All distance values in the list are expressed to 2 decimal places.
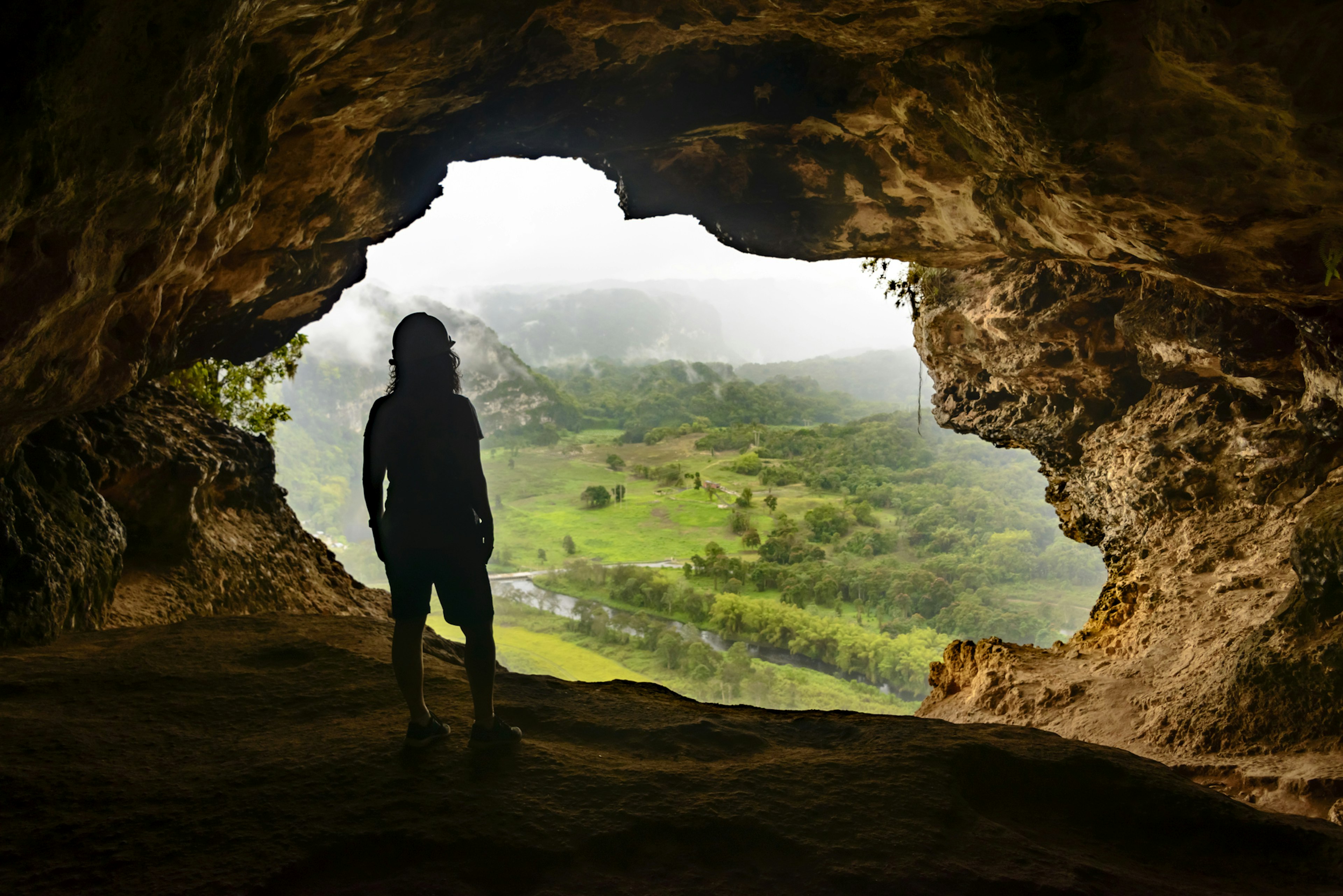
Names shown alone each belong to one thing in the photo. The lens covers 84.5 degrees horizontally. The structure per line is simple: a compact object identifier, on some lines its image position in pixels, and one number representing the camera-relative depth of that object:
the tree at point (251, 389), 11.88
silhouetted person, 3.52
